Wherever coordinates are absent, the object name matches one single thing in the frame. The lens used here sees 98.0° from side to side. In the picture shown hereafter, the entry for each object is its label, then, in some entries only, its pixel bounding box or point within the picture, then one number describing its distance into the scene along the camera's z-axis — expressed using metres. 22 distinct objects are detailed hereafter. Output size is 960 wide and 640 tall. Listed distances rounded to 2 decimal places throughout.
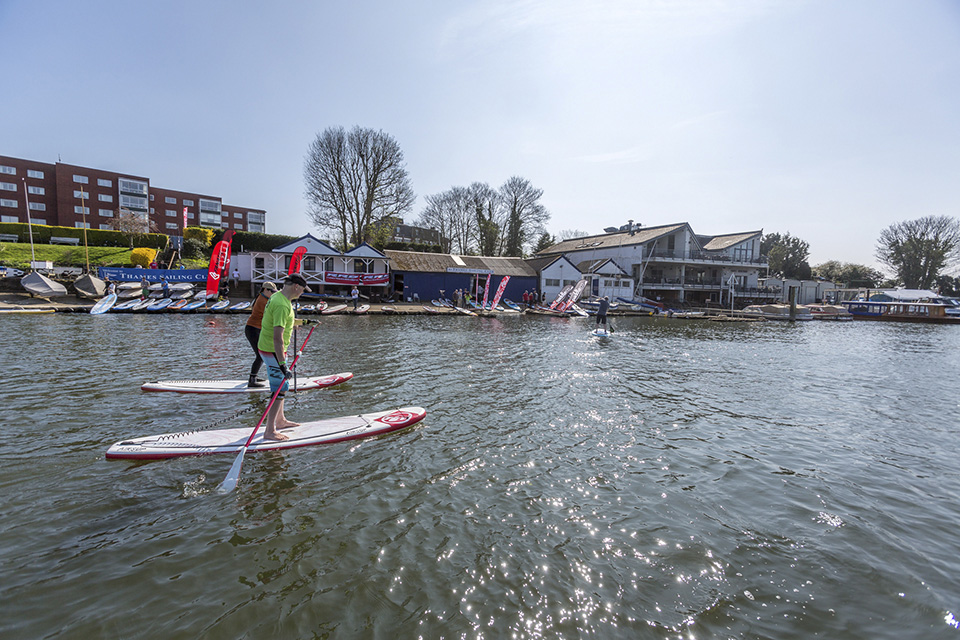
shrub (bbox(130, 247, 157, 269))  36.53
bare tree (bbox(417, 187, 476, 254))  64.50
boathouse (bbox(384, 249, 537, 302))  39.56
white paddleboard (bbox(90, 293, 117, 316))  25.86
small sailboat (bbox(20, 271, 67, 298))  27.97
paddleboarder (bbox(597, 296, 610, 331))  26.08
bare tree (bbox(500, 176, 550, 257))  60.94
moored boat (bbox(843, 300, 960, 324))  45.91
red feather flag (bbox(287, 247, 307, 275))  24.43
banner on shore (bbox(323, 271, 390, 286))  36.22
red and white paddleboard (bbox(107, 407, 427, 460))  6.19
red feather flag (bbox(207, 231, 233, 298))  29.14
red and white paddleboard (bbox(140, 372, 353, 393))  9.62
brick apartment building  51.16
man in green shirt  6.39
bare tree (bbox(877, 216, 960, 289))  61.56
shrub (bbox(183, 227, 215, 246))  44.64
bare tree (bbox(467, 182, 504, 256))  59.44
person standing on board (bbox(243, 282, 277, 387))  9.68
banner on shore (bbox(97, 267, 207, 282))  30.73
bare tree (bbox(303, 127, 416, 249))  44.06
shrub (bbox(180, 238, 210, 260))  42.66
